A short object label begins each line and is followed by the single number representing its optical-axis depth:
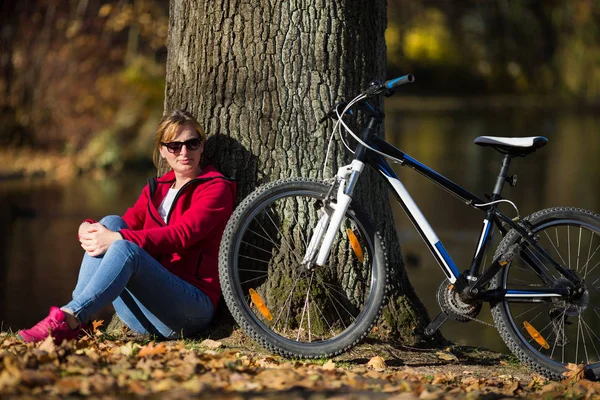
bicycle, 9.52
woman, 9.23
